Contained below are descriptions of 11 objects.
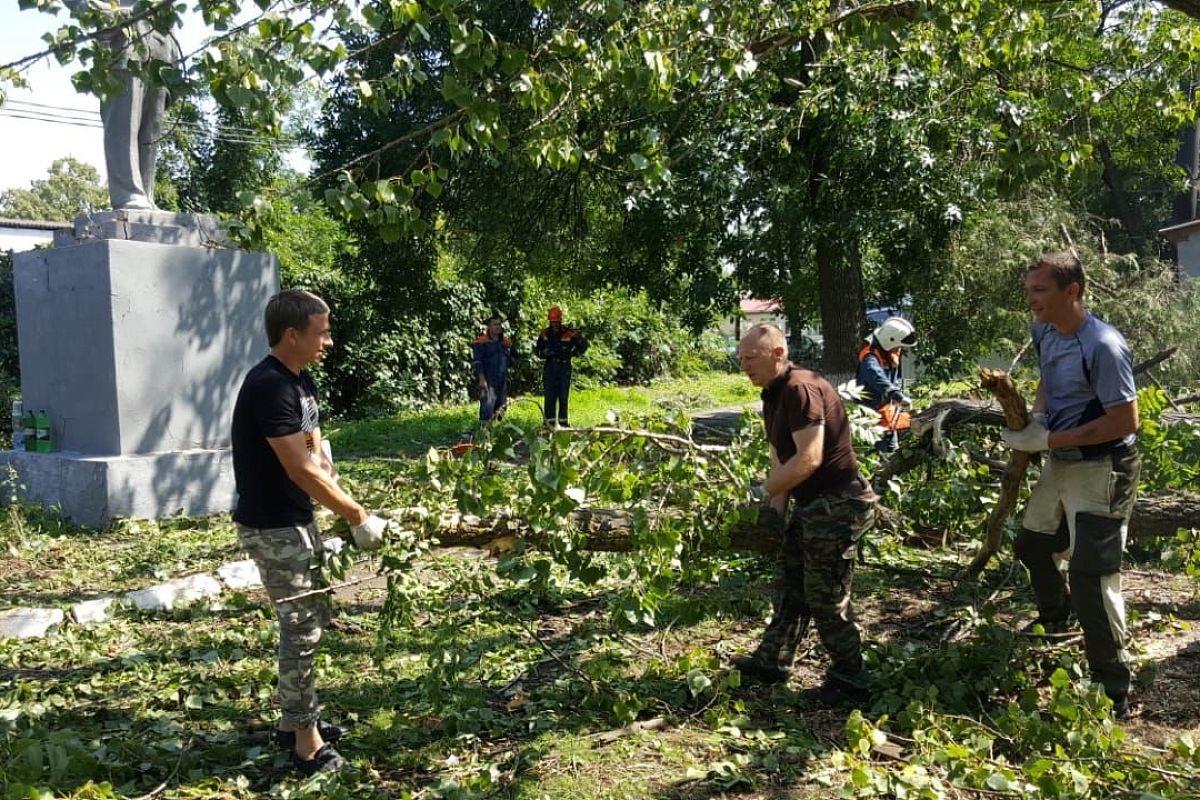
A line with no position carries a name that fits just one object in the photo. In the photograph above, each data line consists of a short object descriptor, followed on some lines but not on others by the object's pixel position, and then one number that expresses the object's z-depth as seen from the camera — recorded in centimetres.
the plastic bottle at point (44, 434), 757
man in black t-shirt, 329
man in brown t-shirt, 389
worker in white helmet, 780
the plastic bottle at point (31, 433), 758
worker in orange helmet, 1276
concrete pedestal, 713
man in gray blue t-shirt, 364
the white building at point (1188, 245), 1927
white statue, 745
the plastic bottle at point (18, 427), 780
